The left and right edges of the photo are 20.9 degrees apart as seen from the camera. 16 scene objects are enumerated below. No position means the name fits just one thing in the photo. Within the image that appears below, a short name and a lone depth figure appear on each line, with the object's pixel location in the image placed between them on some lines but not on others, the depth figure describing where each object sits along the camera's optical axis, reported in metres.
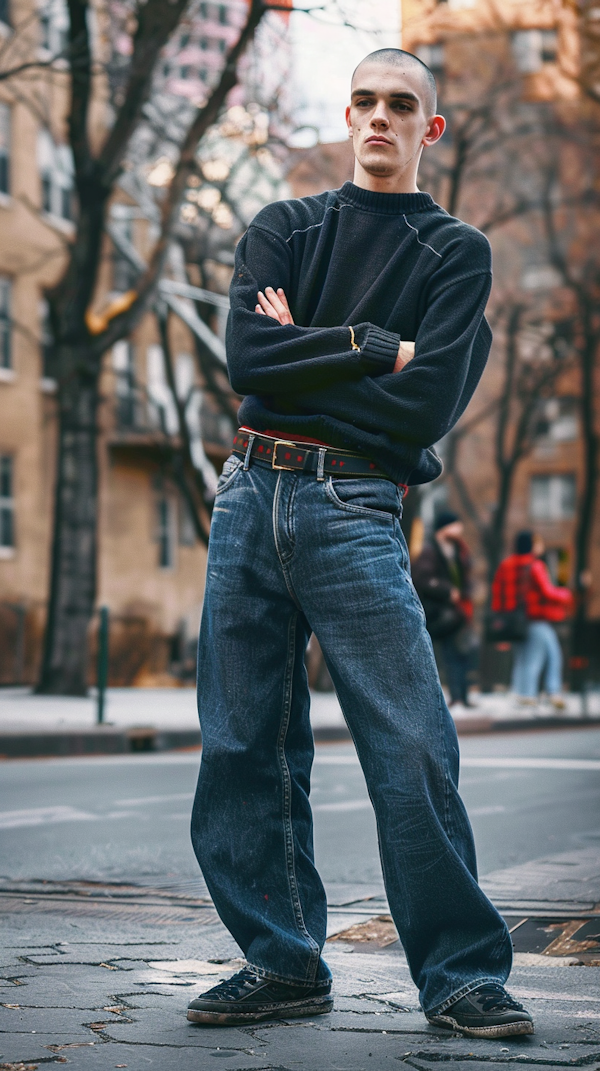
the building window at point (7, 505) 29.77
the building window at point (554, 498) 59.31
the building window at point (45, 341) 30.53
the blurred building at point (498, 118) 22.94
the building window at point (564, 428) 56.78
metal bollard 13.26
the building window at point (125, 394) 35.28
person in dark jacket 15.37
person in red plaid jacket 17.02
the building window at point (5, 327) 29.65
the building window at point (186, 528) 38.22
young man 3.44
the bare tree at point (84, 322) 17.91
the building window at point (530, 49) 28.14
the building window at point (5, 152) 30.08
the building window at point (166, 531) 37.59
